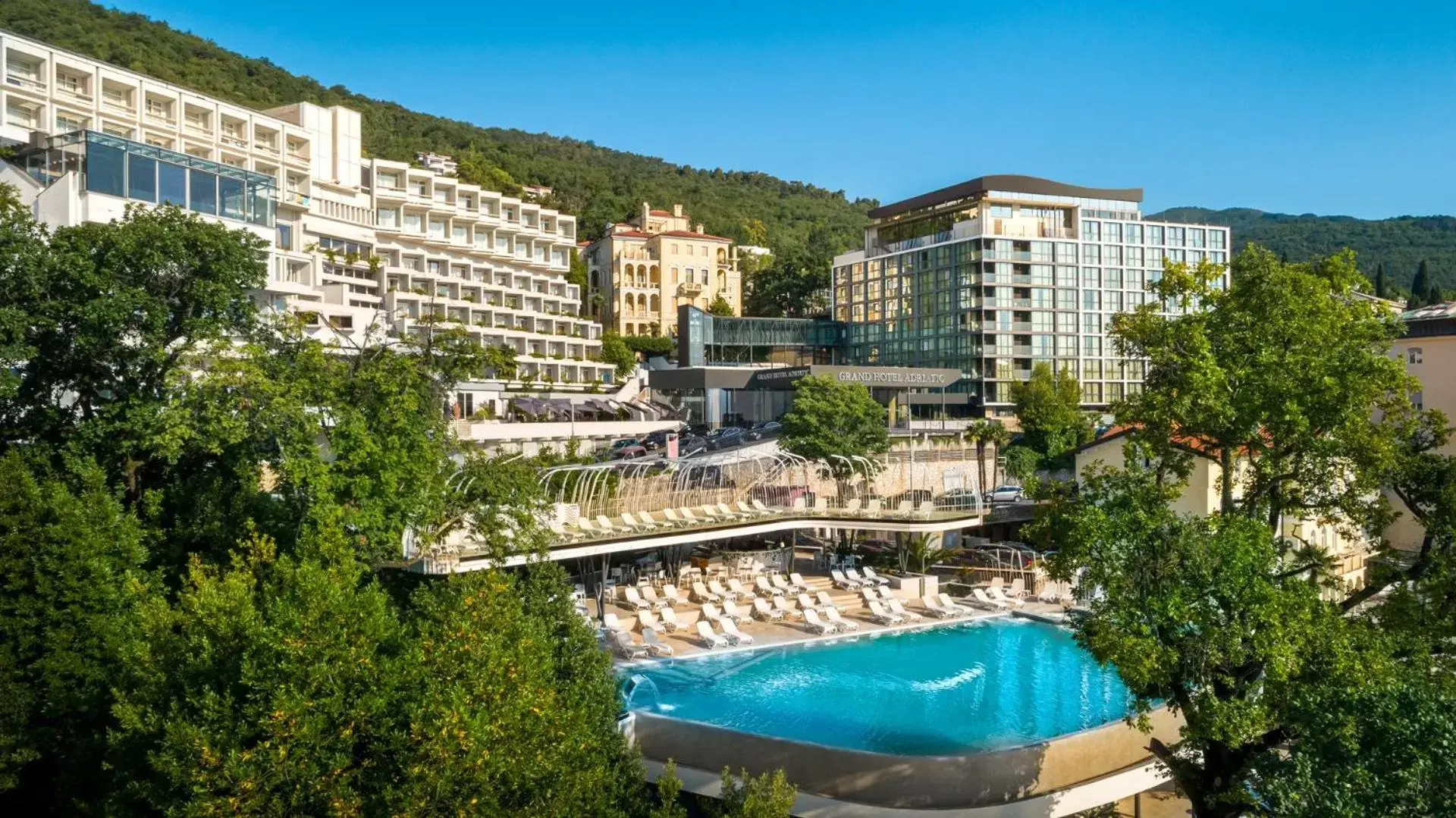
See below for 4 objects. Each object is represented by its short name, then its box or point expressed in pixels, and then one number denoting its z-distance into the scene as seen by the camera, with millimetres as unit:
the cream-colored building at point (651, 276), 84562
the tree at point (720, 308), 82750
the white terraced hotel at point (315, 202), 31344
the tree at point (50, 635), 16922
